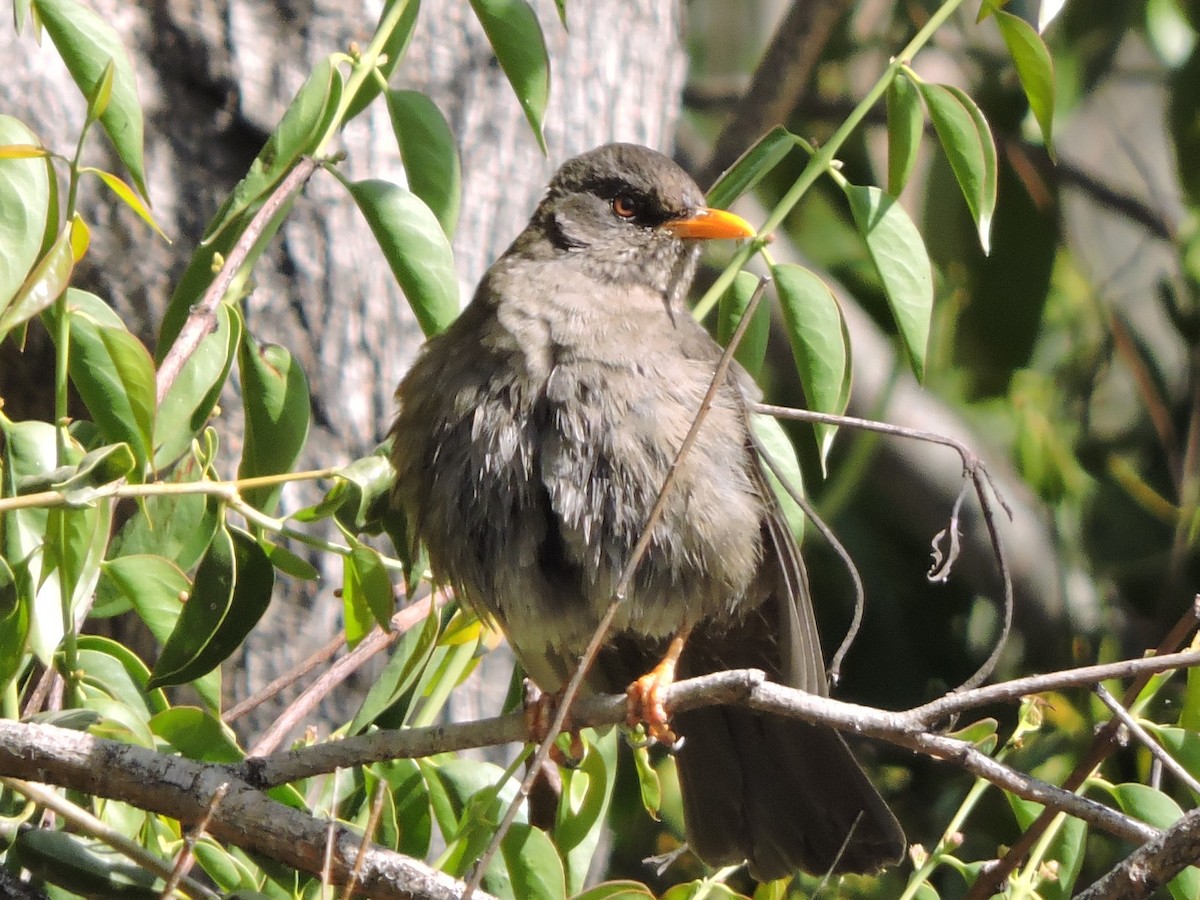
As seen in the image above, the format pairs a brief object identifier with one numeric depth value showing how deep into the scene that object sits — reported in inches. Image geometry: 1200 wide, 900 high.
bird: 263.7
